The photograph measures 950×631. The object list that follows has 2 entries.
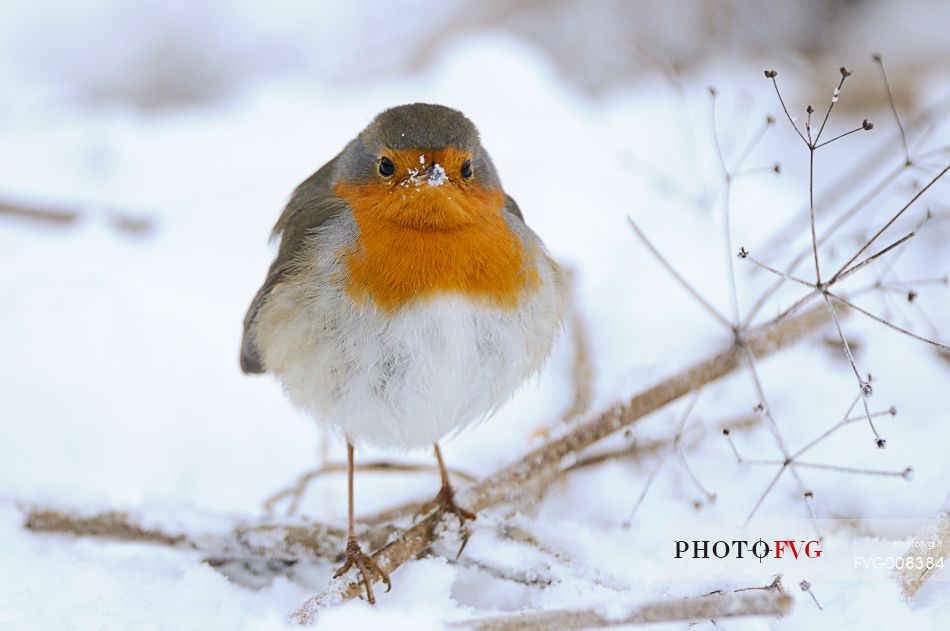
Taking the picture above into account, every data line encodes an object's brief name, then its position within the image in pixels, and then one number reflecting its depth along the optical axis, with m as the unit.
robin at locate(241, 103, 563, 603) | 5.56
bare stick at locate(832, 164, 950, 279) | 5.05
